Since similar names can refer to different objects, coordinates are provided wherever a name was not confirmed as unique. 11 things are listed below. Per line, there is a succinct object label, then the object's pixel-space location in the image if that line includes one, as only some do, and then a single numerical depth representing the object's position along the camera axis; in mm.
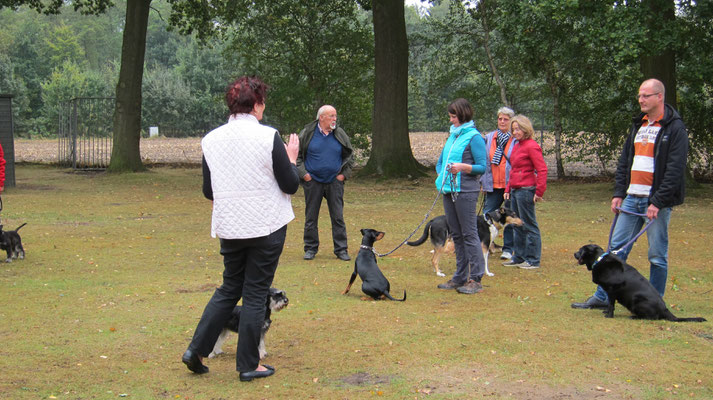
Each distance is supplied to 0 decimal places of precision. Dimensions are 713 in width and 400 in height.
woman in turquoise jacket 7320
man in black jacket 6156
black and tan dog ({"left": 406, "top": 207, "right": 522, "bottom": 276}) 8586
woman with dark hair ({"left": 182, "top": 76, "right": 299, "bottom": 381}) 4605
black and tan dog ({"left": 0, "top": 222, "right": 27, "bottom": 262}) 9141
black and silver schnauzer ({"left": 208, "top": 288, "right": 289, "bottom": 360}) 5250
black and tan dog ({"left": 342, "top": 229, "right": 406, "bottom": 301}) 7176
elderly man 9531
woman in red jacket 8812
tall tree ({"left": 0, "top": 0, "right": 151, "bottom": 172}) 23516
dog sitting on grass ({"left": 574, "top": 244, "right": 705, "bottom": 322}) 6277
